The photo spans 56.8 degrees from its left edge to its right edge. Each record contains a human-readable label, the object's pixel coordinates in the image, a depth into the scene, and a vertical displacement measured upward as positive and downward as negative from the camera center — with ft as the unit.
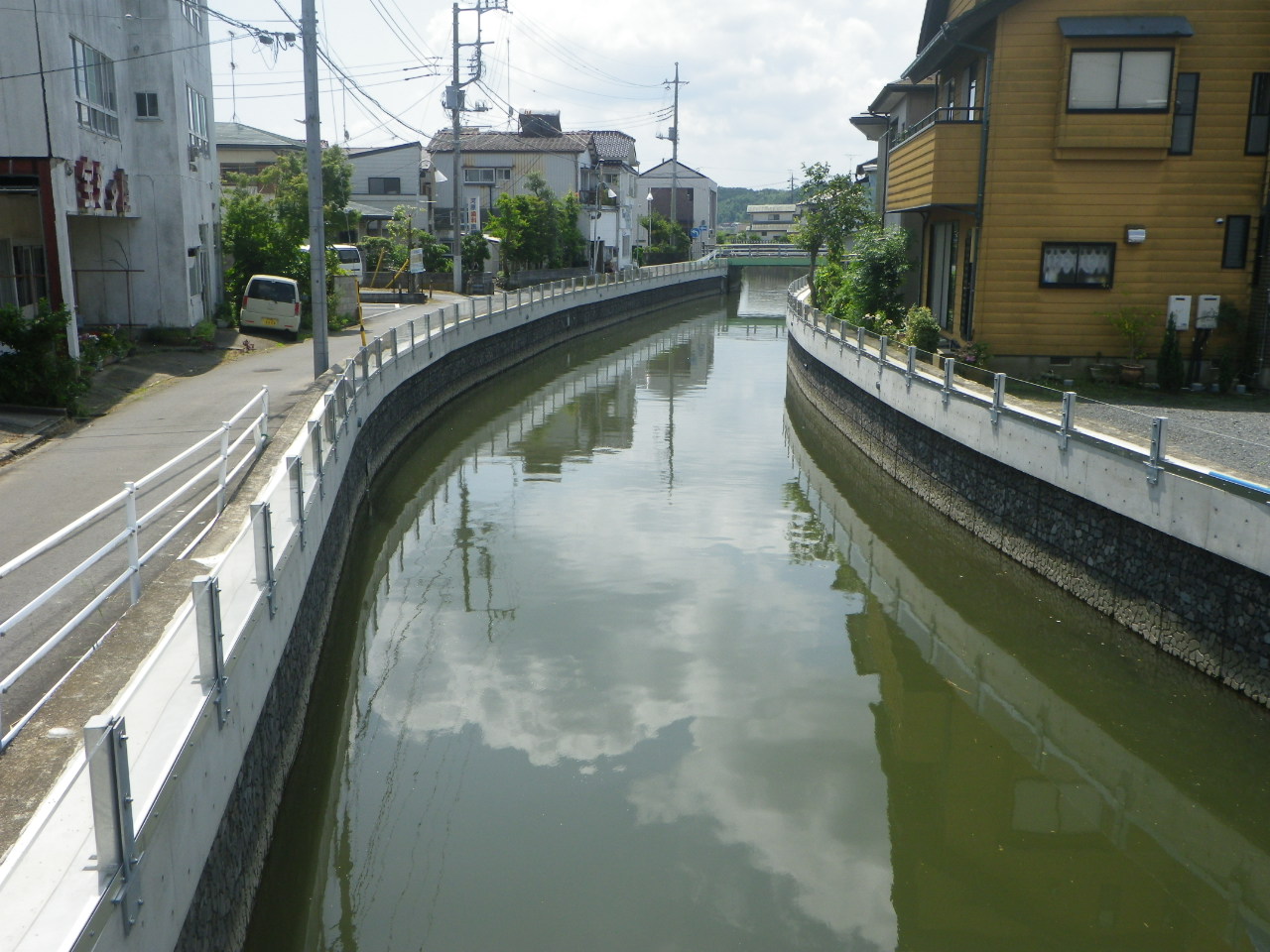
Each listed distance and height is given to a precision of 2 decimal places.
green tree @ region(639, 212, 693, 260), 288.43 +2.80
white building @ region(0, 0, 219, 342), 61.67 +4.84
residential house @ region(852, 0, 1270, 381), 63.16 +4.41
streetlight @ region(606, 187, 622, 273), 247.09 +2.30
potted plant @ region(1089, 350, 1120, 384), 64.85 -6.71
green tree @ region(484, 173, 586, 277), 181.06 +2.31
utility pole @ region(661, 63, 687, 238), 259.19 +23.18
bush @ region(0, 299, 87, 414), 52.26 -5.52
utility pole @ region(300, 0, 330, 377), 60.80 +2.50
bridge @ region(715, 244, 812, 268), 272.31 -2.26
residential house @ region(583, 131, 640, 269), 245.45 +11.05
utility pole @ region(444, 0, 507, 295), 140.52 +15.57
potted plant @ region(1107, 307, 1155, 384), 64.03 -4.34
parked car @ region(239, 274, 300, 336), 94.94 -5.09
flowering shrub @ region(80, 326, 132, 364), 62.29 -6.04
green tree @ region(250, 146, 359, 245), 141.69 +7.26
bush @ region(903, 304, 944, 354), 70.33 -4.93
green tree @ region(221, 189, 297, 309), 106.32 -0.44
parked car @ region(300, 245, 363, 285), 148.25 -2.10
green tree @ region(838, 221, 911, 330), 85.81 -2.05
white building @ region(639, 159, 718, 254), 365.20 +16.21
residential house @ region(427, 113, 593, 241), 231.91 +16.05
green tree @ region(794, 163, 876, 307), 134.51 +4.30
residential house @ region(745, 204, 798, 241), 437.58 +10.78
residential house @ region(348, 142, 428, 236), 207.82 +11.26
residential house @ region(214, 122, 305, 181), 193.07 +14.62
